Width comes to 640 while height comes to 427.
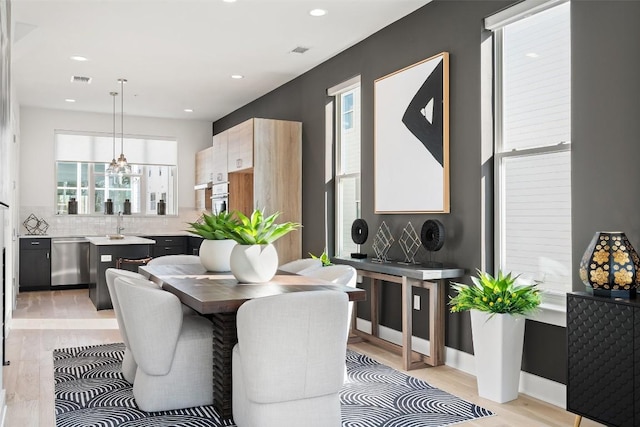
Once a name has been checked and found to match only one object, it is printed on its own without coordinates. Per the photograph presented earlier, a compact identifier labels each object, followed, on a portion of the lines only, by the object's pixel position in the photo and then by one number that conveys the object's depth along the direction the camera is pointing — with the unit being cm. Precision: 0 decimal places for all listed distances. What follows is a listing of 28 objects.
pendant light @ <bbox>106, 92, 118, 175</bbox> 736
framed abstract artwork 420
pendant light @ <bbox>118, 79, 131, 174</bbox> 694
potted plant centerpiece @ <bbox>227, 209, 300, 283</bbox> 334
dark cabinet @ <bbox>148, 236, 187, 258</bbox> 889
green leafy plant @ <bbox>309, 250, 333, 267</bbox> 480
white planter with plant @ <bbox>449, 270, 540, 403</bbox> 328
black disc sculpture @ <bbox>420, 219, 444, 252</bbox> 402
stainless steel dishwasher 826
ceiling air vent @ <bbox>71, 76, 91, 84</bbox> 665
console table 390
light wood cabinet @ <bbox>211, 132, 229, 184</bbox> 727
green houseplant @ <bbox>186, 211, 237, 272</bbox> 387
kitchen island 656
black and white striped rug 301
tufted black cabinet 251
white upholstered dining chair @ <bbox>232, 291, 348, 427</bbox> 251
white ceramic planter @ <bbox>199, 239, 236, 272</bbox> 393
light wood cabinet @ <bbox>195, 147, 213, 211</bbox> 867
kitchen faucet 915
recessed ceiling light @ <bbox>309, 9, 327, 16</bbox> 447
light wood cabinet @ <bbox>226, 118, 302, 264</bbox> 621
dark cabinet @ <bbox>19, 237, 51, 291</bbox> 805
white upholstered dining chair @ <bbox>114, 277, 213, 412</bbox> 298
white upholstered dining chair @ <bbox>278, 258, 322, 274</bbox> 413
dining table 271
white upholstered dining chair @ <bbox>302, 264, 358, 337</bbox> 361
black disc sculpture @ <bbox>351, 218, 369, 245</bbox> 495
